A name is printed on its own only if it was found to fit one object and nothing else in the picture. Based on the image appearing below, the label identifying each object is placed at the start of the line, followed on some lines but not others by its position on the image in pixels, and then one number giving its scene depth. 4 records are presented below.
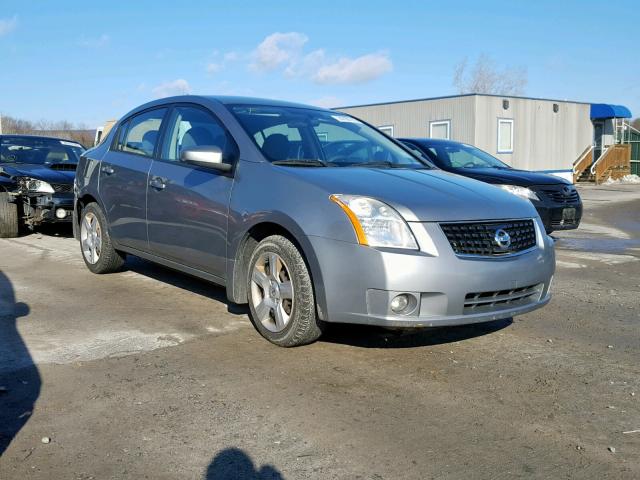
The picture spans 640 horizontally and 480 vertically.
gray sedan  3.82
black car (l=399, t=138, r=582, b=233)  8.94
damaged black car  9.35
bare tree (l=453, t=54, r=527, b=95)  65.62
